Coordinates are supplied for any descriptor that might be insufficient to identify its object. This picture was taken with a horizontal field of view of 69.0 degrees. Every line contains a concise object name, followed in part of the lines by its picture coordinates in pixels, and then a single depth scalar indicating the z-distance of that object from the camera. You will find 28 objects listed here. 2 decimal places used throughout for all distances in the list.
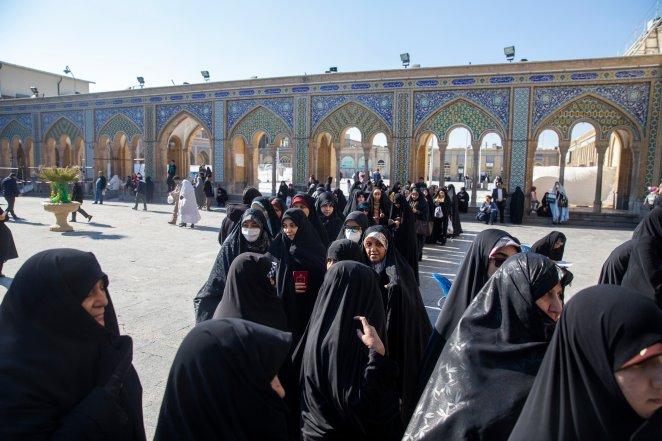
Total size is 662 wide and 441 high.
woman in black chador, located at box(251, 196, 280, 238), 4.84
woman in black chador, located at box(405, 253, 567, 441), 1.49
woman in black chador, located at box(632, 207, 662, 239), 3.09
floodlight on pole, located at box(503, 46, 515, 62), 14.48
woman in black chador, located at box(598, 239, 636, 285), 3.16
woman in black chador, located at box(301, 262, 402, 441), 1.94
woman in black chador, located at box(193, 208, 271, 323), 3.11
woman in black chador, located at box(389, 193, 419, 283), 5.55
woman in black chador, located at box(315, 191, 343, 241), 6.08
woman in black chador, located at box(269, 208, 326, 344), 3.21
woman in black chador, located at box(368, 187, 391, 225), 6.45
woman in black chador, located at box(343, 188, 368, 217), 7.07
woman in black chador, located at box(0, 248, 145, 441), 1.38
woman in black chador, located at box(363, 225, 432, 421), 2.63
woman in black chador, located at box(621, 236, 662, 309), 2.90
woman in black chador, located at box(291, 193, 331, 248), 5.05
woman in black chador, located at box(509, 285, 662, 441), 1.10
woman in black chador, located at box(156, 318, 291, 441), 1.42
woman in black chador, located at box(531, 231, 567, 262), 3.60
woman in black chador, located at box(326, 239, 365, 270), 2.86
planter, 9.96
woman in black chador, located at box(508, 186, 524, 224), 13.54
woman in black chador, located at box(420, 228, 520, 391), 2.22
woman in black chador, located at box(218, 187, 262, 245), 4.83
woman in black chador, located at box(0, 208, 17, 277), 6.02
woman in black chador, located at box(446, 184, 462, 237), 10.44
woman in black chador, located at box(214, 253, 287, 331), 2.38
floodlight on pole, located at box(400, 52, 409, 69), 15.69
